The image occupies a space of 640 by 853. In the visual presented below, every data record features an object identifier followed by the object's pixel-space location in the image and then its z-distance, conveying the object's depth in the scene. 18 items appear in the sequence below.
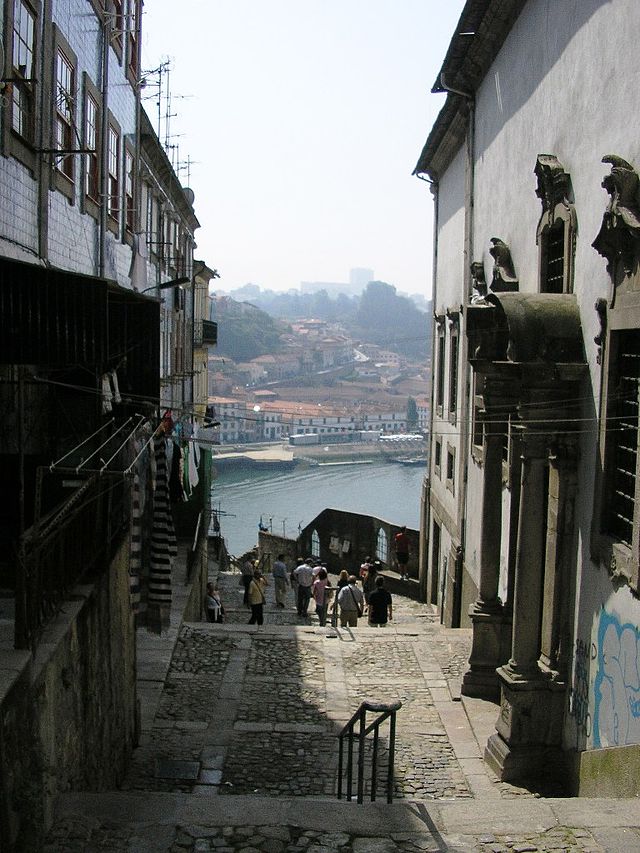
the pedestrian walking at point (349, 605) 18.20
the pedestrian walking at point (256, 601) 18.47
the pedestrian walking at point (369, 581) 22.20
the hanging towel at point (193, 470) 17.32
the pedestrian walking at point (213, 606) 19.39
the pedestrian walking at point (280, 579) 22.34
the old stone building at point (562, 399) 8.52
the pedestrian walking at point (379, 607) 18.41
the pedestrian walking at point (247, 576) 19.42
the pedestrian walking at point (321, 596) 19.14
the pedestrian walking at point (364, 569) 23.71
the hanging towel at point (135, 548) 10.84
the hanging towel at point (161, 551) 11.61
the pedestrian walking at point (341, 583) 18.65
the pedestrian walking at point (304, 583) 20.31
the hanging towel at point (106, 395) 12.71
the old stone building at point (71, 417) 6.46
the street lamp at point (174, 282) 17.56
